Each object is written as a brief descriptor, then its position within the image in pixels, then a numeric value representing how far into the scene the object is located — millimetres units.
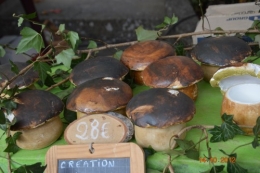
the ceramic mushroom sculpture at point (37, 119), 818
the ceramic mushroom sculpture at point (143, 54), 956
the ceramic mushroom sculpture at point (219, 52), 926
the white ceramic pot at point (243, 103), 808
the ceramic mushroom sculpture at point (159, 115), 775
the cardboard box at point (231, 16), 1398
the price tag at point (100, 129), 819
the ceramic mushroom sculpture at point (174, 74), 878
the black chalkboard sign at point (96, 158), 781
